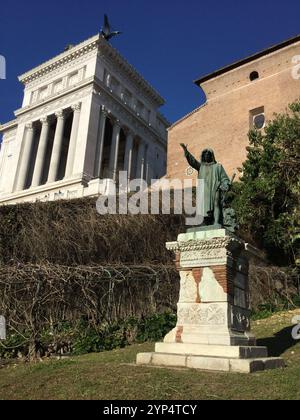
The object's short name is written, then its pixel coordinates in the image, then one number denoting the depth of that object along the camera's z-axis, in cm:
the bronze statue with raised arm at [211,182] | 802
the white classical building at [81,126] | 3947
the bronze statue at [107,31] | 4922
